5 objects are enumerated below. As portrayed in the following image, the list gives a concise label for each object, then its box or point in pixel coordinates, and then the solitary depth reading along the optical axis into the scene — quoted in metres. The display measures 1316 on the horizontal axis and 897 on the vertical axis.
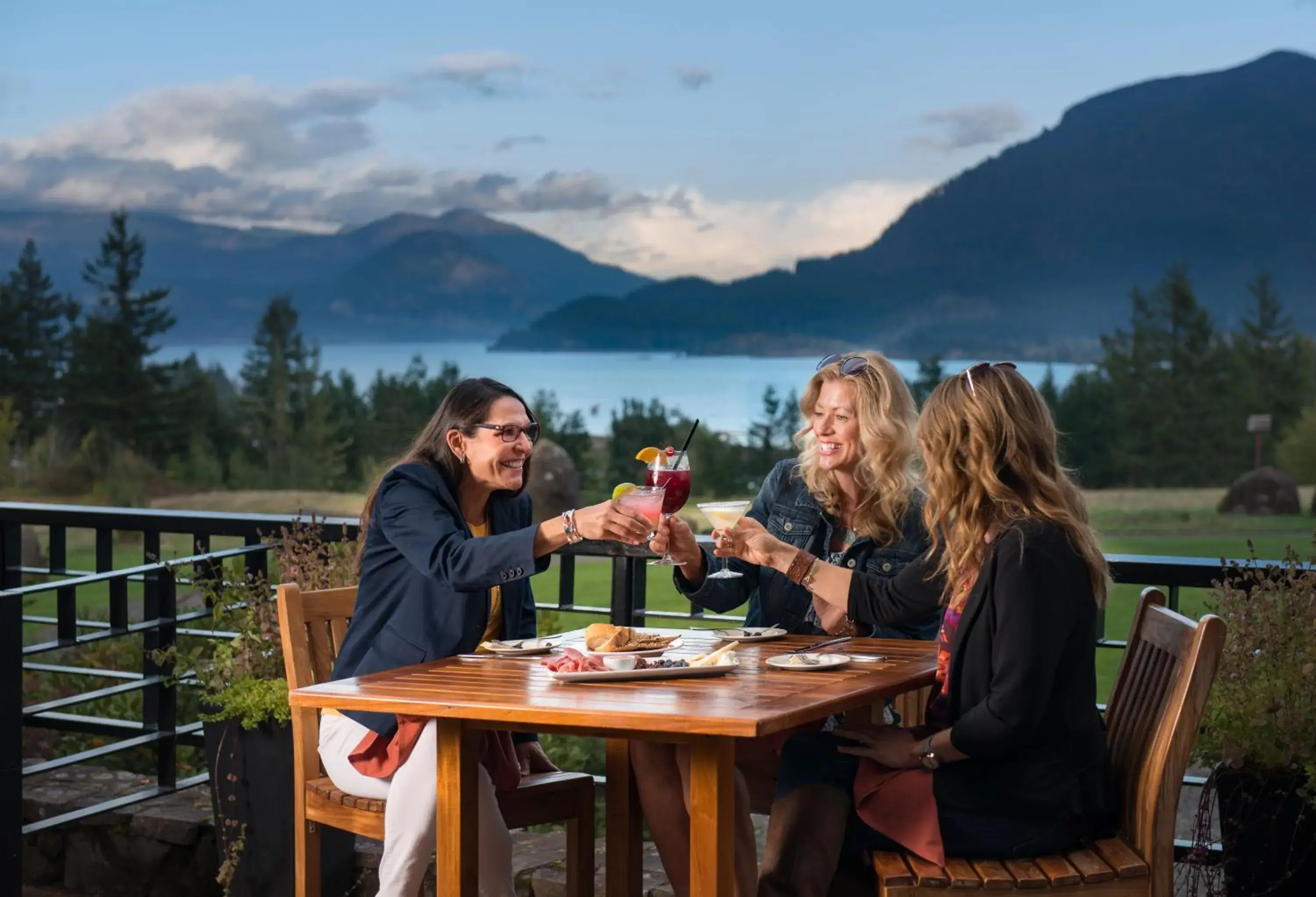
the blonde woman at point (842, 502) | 3.23
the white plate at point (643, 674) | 2.43
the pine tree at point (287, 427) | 25.17
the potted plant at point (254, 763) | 3.45
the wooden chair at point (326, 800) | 2.88
